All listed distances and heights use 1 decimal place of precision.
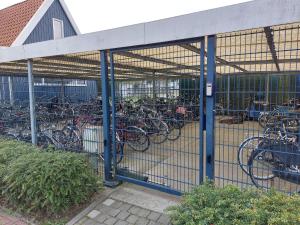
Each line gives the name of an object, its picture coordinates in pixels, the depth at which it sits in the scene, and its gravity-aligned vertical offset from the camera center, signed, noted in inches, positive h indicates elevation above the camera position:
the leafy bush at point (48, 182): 106.2 -40.2
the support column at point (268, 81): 138.5 +10.0
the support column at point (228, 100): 105.5 -1.2
